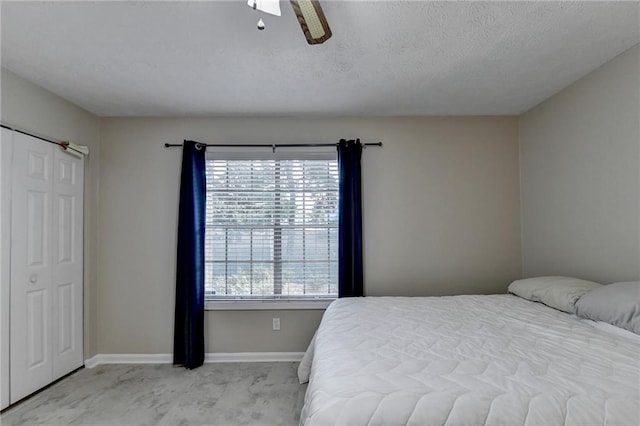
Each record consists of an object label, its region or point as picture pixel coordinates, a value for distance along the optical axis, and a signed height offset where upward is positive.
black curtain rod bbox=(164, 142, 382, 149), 3.22 +0.78
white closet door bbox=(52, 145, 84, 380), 2.73 -0.35
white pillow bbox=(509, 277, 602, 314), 2.12 -0.52
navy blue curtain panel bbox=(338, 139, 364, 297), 3.11 -0.01
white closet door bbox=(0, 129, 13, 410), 2.26 -0.23
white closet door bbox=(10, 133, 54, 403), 2.36 -0.34
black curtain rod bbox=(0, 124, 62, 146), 2.28 +0.69
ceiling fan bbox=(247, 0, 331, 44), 1.27 +0.86
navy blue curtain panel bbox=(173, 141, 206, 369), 3.06 -0.46
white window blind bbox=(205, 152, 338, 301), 3.24 -0.05
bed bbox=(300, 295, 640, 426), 1.08 -0.64
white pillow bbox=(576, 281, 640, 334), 1.68 -0.49
